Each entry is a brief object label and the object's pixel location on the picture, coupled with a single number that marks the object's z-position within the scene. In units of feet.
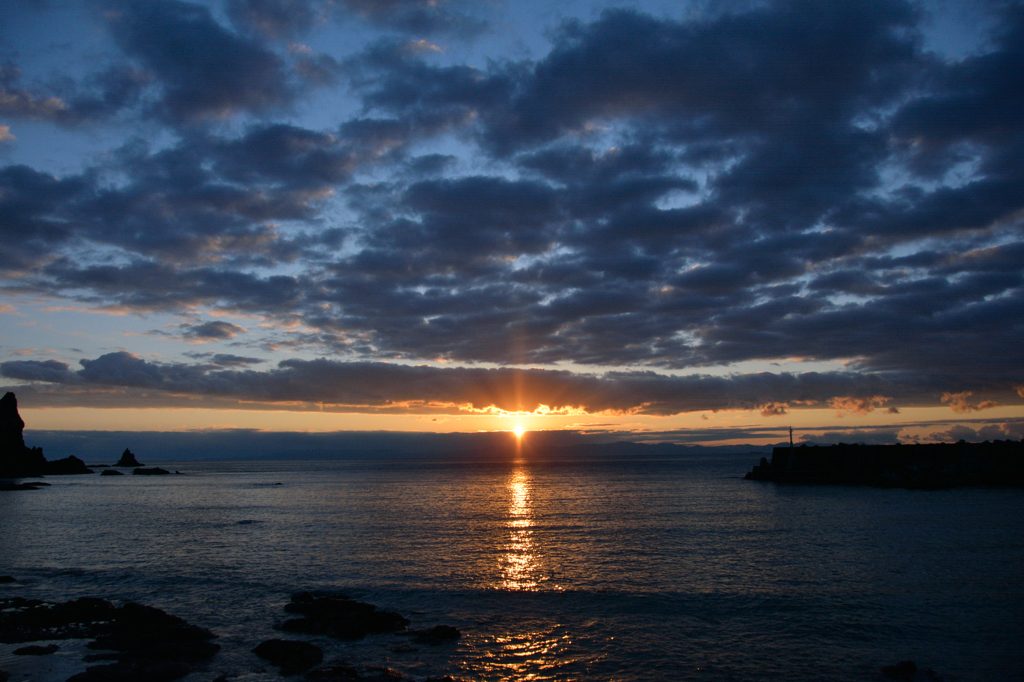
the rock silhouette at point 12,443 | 556.51
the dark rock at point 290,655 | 74.23
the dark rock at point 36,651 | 78.48
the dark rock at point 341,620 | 88.74
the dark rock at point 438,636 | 84.28
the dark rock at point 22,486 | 416.79
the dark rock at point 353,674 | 69.31
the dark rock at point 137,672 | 68.18
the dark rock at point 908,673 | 70.38
